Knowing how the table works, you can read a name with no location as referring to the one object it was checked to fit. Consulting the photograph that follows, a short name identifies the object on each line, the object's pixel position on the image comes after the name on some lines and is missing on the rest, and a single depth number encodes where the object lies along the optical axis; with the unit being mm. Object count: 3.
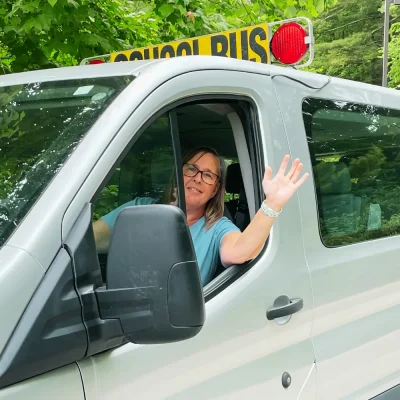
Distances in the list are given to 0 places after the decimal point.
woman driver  1872
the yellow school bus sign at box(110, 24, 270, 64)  2484
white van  1350
